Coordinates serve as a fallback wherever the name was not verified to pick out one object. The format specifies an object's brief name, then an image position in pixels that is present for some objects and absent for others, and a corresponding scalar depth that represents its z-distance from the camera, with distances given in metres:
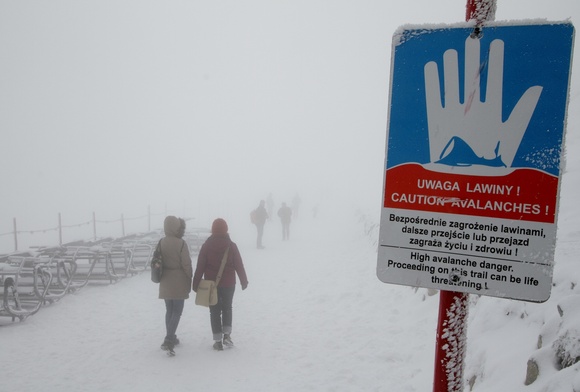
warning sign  1.28
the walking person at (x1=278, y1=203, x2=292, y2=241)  17.34
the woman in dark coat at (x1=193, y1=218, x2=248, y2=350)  5.51
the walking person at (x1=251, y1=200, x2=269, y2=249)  15.45
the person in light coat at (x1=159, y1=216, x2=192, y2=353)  5.40
